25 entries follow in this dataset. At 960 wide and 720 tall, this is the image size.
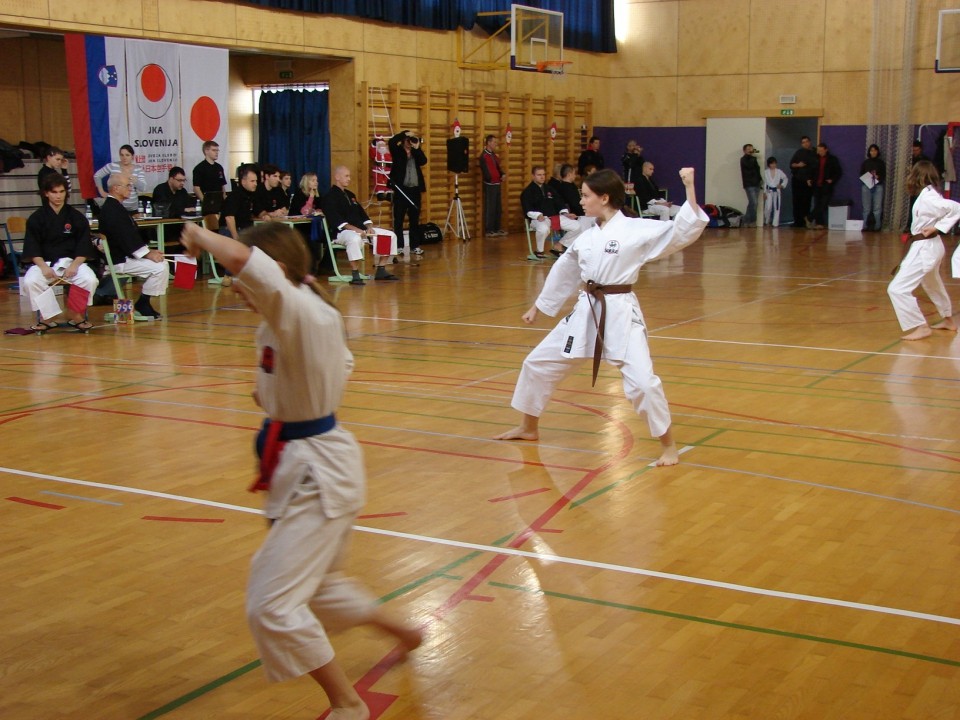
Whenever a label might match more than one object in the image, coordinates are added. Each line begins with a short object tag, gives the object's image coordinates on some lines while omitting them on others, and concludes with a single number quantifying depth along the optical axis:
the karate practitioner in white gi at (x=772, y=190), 23.70
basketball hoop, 21.93
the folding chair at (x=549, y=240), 17.26
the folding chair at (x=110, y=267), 11.30
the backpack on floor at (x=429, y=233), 20.26
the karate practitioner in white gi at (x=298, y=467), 3.07
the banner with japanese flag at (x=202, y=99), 15.60
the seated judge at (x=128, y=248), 11.20
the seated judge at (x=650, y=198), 21.94
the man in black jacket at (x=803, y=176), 23.16
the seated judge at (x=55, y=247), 10.40
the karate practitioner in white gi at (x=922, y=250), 9.93
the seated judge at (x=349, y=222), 14.48
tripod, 20.89
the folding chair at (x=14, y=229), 14.17
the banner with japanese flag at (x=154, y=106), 14.91
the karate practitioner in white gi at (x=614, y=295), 5.94
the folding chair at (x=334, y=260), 14.64
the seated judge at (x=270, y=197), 14.42
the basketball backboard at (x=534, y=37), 21.06
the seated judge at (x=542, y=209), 17.47
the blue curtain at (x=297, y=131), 19.67
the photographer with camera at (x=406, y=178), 17.94
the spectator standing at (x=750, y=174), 23.59
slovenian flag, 14.42
